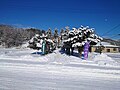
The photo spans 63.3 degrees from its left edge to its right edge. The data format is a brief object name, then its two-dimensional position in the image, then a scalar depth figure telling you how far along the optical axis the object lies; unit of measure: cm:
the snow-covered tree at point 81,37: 1791
